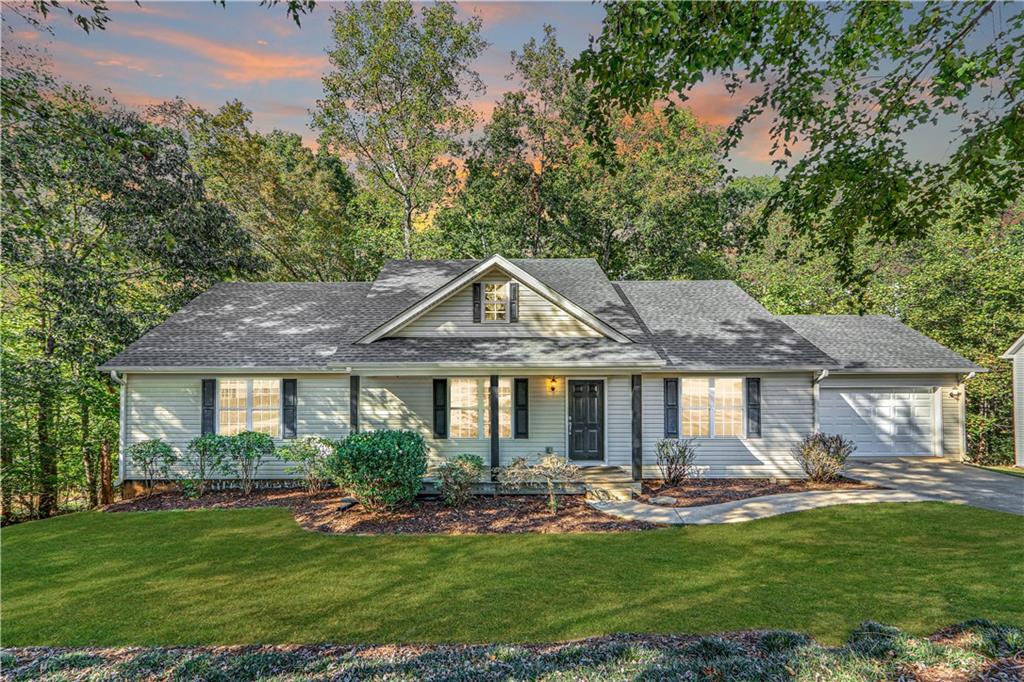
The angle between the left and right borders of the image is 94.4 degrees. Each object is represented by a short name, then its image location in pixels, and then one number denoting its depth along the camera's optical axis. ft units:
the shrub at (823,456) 39.40
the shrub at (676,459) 39.73
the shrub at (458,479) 33.45
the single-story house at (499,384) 39.63
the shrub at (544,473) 33.10
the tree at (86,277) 35.78
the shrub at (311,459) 38.01
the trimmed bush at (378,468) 30.66
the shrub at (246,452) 38.40
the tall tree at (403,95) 71.26
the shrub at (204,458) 37.78
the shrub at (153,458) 38.50
